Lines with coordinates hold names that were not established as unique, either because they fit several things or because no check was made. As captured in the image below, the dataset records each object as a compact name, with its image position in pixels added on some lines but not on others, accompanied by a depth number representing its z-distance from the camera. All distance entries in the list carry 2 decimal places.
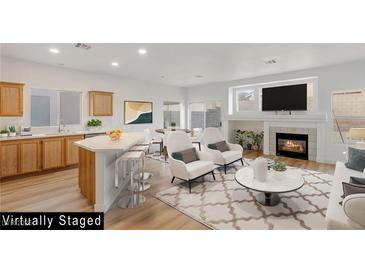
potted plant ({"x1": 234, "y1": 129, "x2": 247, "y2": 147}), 7.35
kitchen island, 2.55
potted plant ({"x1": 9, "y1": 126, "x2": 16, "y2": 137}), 4.01
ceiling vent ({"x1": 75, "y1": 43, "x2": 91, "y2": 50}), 3.43
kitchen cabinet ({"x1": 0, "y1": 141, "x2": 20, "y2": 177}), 3.69
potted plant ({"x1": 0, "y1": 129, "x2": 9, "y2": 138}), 3.85
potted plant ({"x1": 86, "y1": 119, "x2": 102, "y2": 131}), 5.41
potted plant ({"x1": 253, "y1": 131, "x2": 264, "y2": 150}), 6.88
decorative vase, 2.82
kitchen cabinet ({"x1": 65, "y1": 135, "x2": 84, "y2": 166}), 4.56
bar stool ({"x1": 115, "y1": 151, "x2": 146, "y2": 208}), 2.81
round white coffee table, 2.57
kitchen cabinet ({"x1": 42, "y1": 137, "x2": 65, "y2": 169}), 4.20
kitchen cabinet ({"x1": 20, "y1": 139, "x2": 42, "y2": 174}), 3.92
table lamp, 3.71
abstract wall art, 6.52
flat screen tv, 5.56
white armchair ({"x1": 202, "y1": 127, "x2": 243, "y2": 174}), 4.16
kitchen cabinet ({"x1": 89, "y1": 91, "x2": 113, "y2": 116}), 5.43
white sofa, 1.51
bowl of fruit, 3.18
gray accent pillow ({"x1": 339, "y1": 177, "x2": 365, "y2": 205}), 2.02
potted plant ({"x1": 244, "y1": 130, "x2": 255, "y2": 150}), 7.10
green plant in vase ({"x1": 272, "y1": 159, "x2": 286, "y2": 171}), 2.86
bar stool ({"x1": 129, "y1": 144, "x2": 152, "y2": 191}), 3.36
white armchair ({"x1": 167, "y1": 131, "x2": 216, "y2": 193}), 3.28
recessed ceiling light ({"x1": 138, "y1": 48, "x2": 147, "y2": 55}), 3.75
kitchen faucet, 4.97
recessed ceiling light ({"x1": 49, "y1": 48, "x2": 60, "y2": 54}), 3.67
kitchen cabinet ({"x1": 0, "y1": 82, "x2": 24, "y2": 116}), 3.89
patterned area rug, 2.29
